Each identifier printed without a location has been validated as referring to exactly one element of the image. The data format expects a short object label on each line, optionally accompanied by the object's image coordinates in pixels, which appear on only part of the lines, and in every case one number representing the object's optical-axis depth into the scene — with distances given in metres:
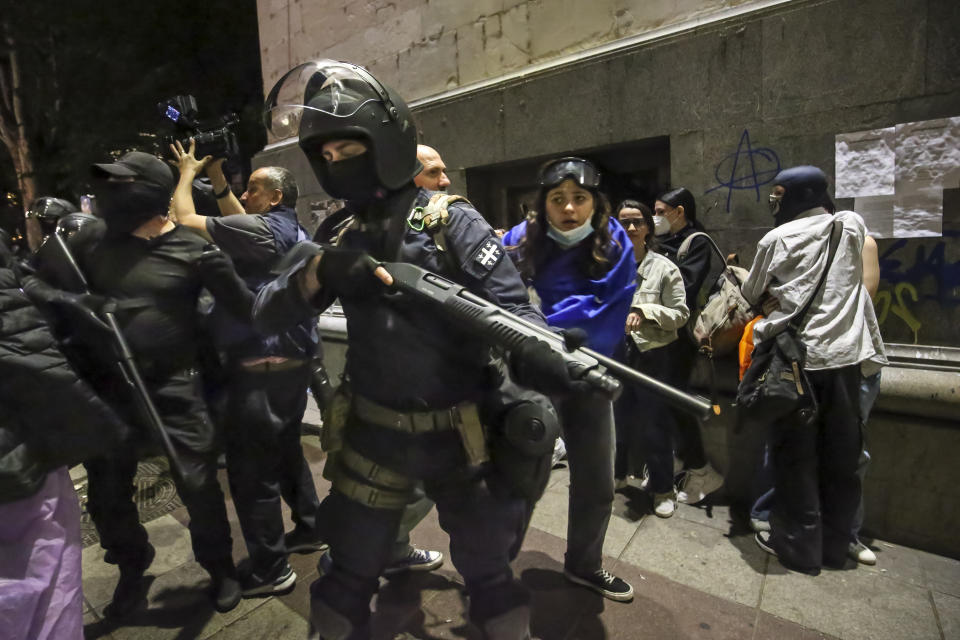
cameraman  2.70
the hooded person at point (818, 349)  2.71
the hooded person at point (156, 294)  2.38
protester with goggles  2.45
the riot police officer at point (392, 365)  1.72
